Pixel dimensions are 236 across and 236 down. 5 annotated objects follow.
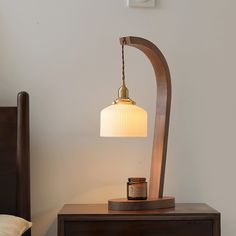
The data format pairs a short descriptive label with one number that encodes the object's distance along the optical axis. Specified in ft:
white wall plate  6.74
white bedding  5.17
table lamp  5.83
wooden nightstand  5.64
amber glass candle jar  5.92
